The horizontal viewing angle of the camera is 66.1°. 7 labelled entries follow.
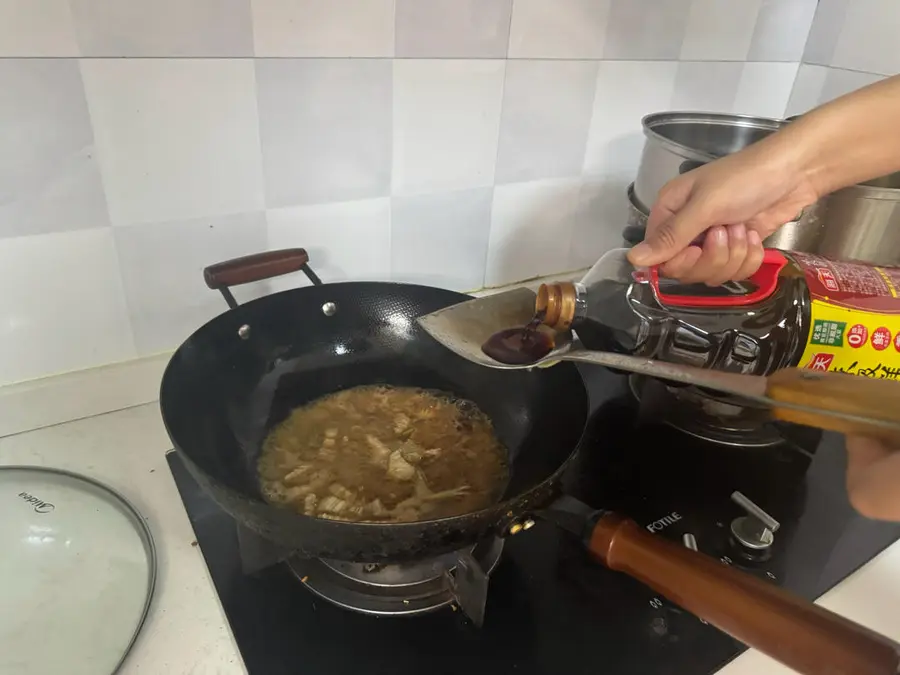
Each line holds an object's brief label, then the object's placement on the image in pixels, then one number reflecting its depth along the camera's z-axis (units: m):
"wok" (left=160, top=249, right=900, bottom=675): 0.45
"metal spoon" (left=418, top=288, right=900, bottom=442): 0.49
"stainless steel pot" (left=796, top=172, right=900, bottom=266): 0.75
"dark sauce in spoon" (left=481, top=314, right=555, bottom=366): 0.62
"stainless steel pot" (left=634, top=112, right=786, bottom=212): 0.82
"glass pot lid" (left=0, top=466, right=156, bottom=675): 0.53
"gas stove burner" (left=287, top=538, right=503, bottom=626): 0.60
